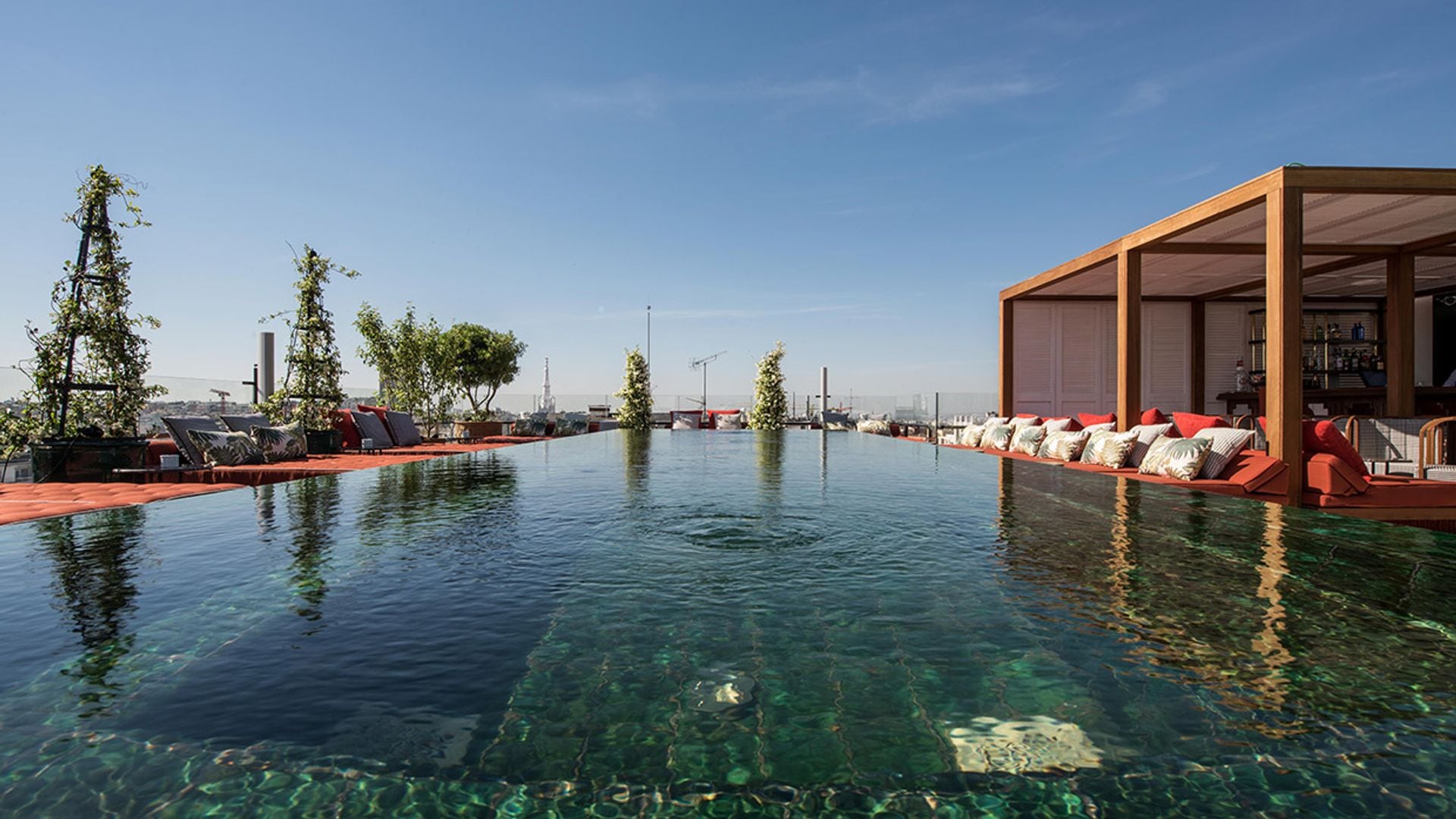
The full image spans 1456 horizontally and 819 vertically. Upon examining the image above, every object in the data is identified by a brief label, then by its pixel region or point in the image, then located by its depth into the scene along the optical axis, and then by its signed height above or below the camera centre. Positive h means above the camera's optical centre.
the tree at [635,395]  23.19 +0.58
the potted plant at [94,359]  6.96 +0.59
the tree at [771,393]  22.39 +0.62
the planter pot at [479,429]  15.92 -0.41
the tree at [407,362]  16.84 +1.27
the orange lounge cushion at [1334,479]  5.49 -0.56
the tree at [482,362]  25.16 +1.94
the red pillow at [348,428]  11.85 -0.28
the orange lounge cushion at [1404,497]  5.45 -0.71
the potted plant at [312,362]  11.33 +0.88
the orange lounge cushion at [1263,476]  5.53 -0.55
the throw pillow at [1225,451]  5.97 -0.37
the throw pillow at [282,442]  8.40 -0.38
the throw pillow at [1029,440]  9.14 -0.40
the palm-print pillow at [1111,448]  7.14 -0.41
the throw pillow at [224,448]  7.10 -0.38
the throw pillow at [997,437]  10.36 -0.41
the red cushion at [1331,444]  5.71 -0.29
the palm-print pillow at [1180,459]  5.91 -0.44
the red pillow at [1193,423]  6.74 -0.13
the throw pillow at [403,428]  12.91 -0.31
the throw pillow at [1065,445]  8.16 -0.43
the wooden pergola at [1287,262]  5.81 +2.06
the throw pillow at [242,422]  8.49 -0.12
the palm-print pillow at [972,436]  11.31 -0.43
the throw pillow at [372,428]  11.71 -0.28
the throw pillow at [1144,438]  6.93 -0.29
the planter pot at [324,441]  10.56 -0.46
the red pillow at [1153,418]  7.47 -0.09
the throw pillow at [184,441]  7.04 -0.29
